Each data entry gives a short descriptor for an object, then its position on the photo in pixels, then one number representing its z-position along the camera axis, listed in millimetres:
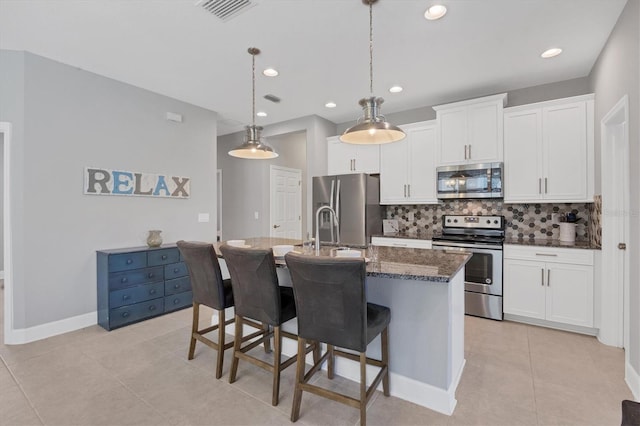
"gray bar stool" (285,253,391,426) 1552
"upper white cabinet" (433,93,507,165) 3559
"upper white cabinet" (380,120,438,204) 4055
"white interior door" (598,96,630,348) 2650
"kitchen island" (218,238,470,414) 1849
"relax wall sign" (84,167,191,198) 3312
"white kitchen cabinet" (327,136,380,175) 4539
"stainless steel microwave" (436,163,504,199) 3562
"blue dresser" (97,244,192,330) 3191
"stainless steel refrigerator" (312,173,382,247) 4242
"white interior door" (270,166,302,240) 5750
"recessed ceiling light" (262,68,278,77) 3237
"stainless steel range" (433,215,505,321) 3371
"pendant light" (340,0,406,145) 2074
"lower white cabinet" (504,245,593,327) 2967
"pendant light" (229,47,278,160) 2826
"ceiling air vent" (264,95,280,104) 3980
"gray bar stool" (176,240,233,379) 2234
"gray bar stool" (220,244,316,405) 1919
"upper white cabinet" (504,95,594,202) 3143
